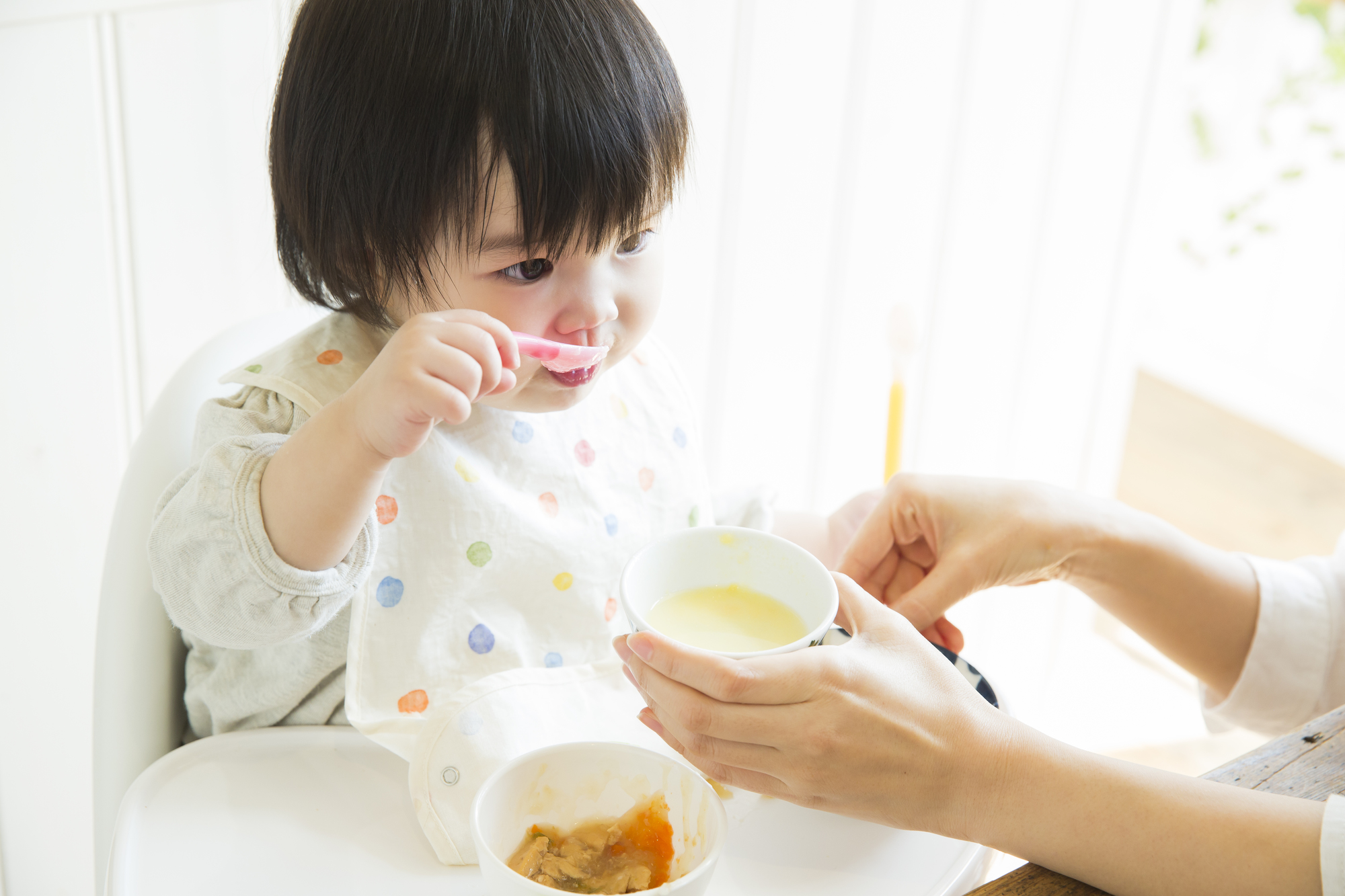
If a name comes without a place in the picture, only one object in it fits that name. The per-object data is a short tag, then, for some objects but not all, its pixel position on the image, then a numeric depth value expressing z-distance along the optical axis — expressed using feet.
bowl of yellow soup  2.40
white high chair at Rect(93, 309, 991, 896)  2.27
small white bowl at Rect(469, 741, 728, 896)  2.06
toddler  2.30
